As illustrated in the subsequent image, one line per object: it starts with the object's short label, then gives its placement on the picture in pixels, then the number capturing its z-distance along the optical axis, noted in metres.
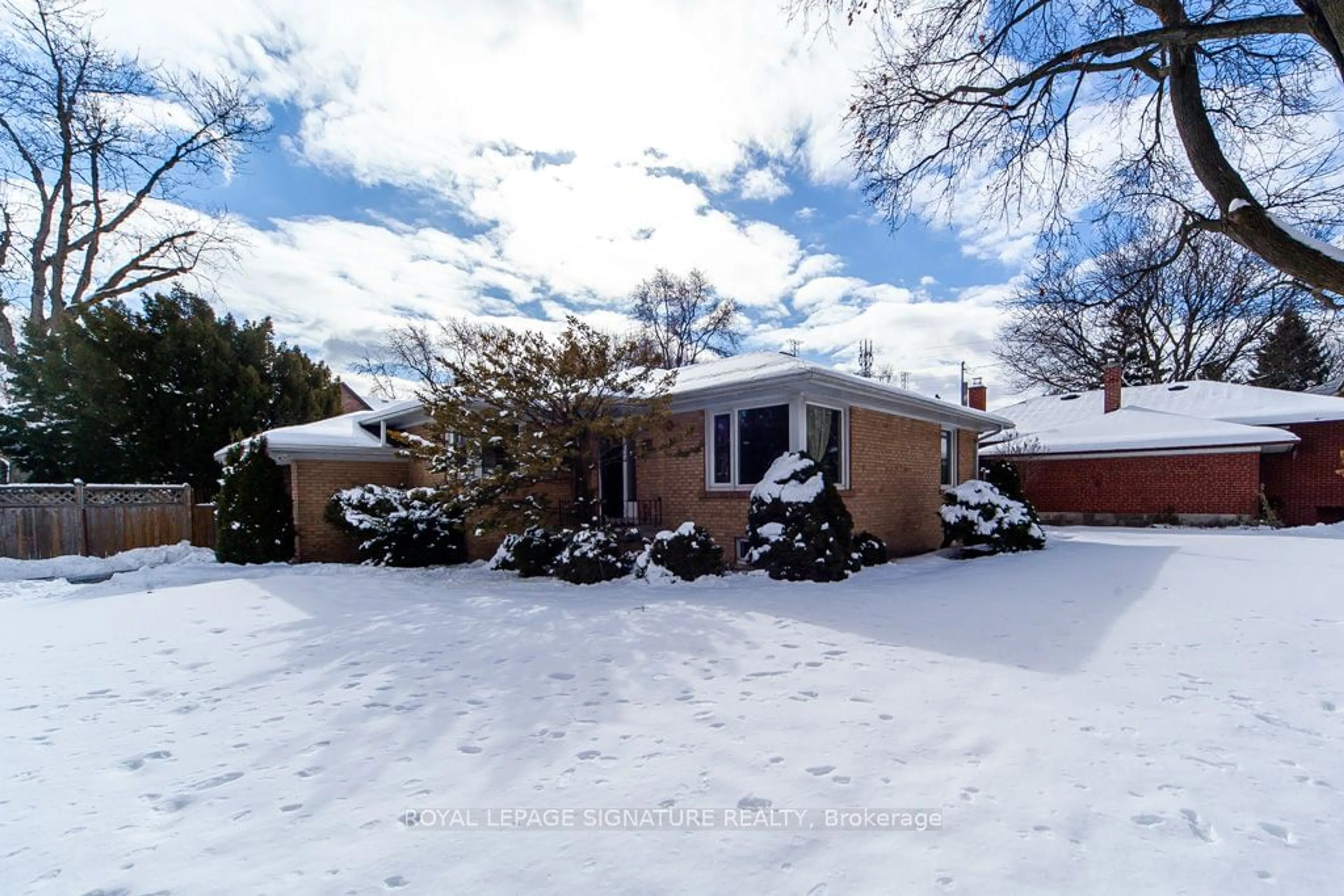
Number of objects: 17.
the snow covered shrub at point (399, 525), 11.20
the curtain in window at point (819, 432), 9.54
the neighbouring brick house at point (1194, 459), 16.19
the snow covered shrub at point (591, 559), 8.62
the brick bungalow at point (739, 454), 9.45
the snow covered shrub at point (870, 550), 9.50
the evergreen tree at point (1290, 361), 27.08
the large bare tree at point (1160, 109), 6.56
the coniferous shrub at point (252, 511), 11.59
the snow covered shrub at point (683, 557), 8.42
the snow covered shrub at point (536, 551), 9.55
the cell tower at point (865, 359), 38.38
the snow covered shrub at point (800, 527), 8.10
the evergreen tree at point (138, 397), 15.94
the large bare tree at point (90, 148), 16.05
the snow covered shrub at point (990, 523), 11.27
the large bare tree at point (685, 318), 31.11
